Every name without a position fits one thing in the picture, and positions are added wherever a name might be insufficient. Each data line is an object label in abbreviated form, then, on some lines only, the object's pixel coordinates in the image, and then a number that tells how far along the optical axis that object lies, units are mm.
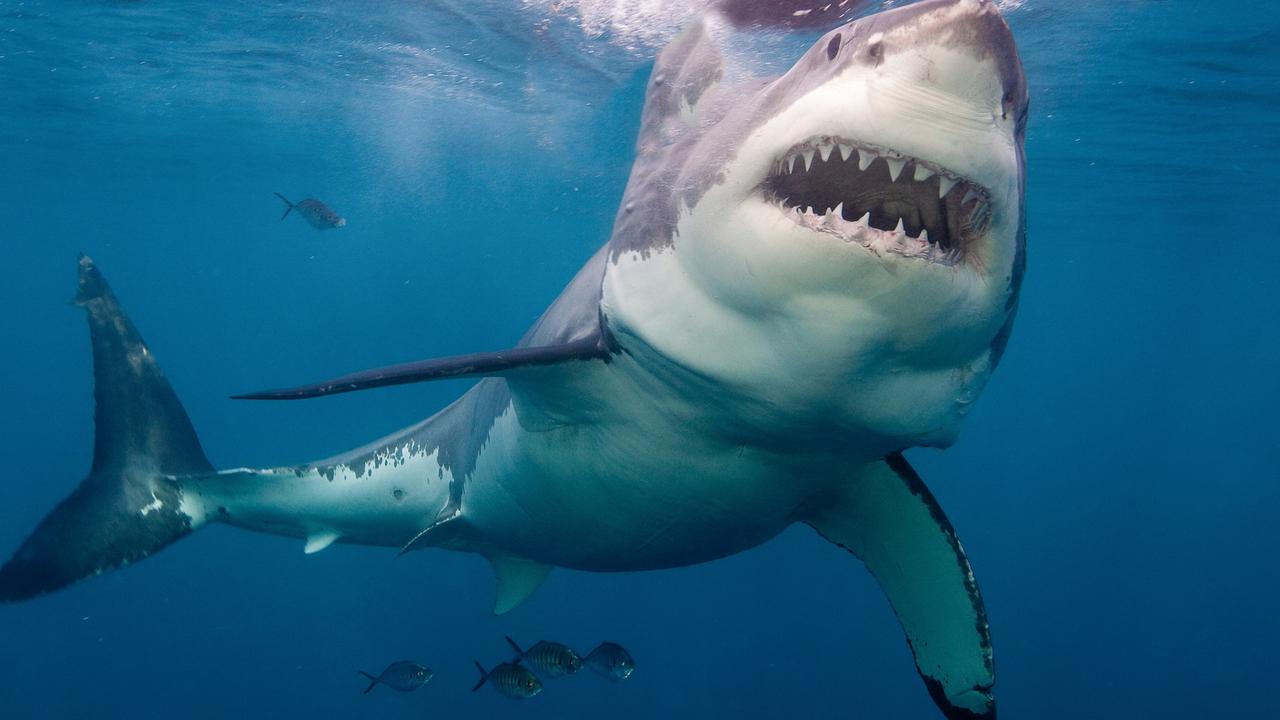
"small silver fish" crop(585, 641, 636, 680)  7223
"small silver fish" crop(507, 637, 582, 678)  6918
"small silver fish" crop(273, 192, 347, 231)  12672
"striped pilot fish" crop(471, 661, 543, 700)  6805
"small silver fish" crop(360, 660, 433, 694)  8052
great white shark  1978
